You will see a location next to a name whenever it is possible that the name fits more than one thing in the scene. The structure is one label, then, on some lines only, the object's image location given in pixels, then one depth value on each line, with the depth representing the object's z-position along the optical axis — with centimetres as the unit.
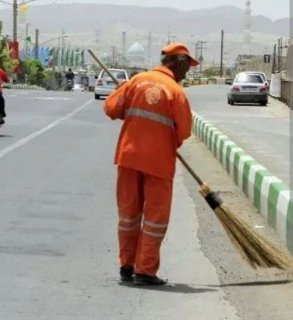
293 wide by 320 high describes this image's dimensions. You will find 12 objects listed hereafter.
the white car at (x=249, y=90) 4272
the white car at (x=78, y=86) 9756
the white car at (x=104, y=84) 4275
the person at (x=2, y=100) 2015
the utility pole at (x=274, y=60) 5773
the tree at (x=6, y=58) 6315
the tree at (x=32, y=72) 8781
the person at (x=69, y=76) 7576
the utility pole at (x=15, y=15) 7344
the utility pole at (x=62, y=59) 15210
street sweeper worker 671
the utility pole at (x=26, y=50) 11856
